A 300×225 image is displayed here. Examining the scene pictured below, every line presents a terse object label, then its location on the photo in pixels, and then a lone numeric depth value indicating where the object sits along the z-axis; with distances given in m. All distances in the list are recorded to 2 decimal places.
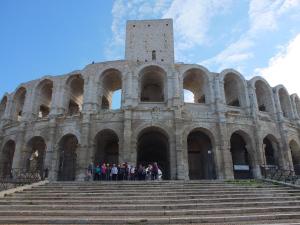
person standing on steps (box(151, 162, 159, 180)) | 15.85
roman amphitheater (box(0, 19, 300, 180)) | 19.47
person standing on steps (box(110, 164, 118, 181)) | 15.73
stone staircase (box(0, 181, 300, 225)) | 7.62
